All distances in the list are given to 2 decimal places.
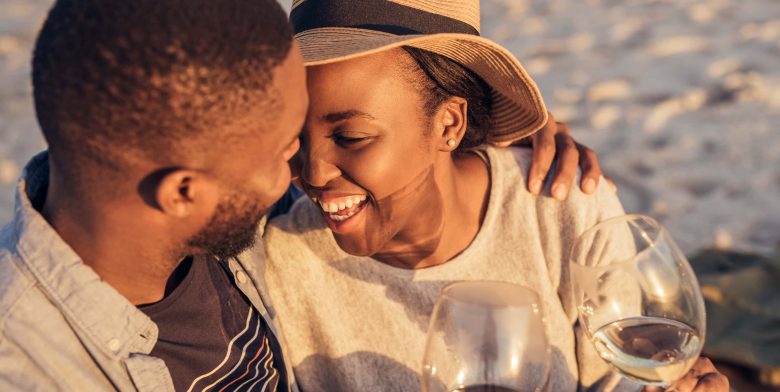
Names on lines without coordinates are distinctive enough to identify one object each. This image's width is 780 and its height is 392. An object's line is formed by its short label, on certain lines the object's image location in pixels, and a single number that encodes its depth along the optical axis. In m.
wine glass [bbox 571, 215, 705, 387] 0.75
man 0.68
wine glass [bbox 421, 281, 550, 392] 0.70
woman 0.90
